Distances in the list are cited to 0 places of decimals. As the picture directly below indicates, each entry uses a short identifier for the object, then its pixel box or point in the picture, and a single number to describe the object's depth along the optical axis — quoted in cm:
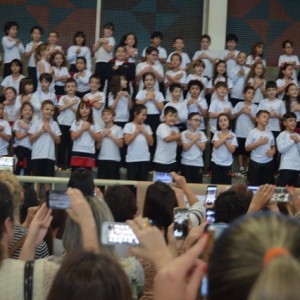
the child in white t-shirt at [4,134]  1135
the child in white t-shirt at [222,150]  1159
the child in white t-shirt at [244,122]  1244
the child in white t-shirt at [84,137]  1135
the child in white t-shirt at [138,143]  1141
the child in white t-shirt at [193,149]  1158
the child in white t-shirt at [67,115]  1199
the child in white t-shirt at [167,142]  1151
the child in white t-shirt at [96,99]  1195
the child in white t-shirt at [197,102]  1238
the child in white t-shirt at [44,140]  1131
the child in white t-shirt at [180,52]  1391
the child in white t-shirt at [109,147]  1141
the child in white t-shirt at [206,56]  1403
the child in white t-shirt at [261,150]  1170
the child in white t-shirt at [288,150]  1158
